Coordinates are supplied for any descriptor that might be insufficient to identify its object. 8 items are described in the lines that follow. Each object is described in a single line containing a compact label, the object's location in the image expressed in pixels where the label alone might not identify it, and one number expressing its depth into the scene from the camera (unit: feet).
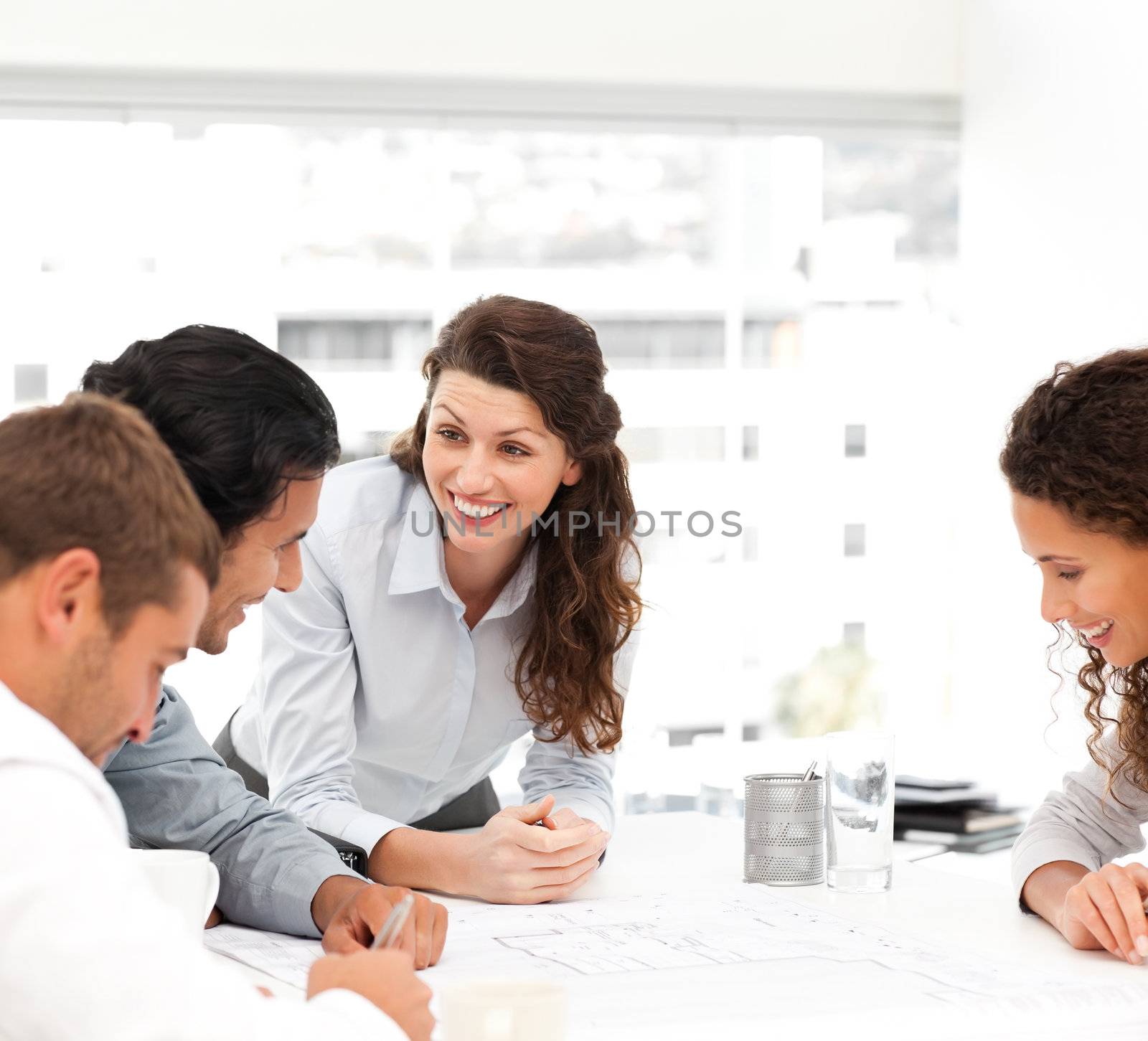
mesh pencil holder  9.60
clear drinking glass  9.50
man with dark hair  8.87
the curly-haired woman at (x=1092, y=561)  9.19
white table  8.89
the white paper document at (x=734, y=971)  8.40
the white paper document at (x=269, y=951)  8.75
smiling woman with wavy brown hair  10.13
